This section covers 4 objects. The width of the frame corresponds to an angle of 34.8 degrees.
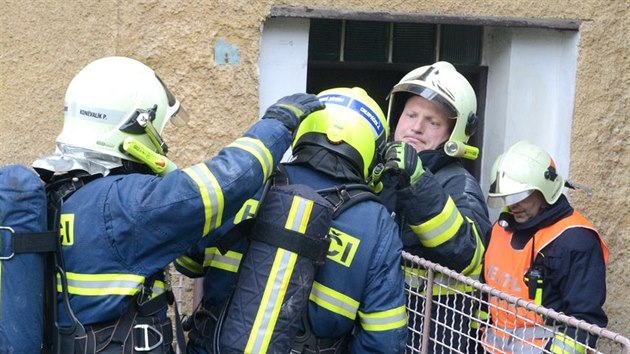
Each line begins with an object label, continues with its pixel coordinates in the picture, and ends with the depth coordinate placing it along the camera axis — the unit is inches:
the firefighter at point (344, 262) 135.8
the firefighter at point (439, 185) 149.8
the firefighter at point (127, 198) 123.2
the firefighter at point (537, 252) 152.5
